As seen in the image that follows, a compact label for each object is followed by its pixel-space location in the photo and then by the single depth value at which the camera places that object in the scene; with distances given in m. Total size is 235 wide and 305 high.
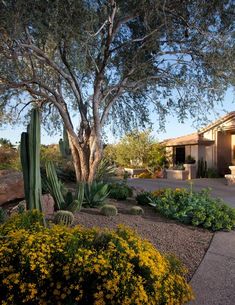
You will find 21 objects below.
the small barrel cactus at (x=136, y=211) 5.10
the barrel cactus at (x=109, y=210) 4.75
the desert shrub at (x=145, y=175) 15.92
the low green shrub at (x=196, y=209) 4.69
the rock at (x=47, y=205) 4.64
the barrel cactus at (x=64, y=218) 3.93
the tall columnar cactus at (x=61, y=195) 4.60
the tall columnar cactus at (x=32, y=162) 3.55
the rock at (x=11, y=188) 5.61
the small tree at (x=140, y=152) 17.08
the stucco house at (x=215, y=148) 14.16
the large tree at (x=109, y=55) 5.54
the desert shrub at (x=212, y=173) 13.51
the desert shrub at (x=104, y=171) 7.88
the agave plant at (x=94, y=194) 5.49
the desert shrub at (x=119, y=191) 6.59
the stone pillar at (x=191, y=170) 14.11
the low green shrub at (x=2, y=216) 3.95
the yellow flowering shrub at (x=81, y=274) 1.99
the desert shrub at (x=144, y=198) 6.03
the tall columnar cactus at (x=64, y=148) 9.71
